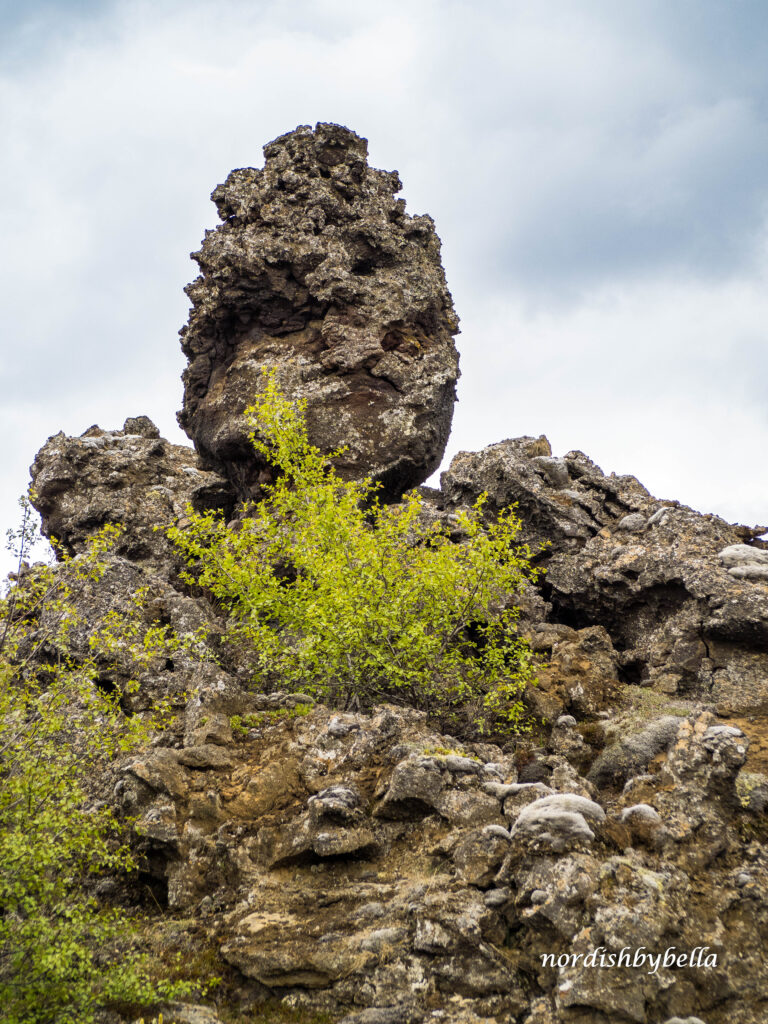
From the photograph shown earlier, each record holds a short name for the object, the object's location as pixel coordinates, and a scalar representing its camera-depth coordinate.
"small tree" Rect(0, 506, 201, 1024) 9.32
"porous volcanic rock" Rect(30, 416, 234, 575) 29.61
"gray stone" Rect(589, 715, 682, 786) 17.44
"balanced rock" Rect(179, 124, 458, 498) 32.72
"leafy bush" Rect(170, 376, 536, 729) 18.73
